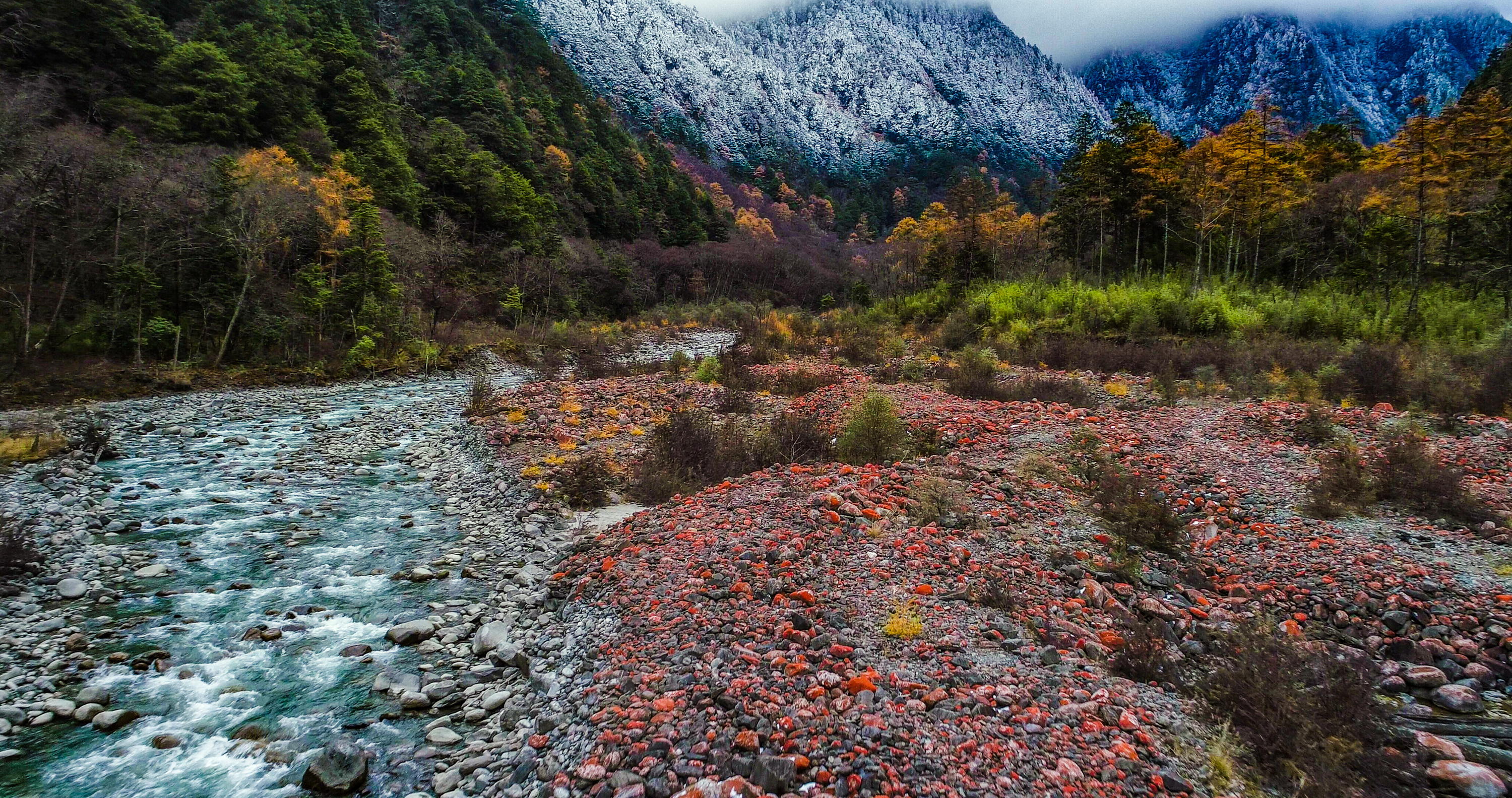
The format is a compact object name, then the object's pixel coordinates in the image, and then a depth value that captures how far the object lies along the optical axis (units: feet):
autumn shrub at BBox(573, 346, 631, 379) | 63.21
